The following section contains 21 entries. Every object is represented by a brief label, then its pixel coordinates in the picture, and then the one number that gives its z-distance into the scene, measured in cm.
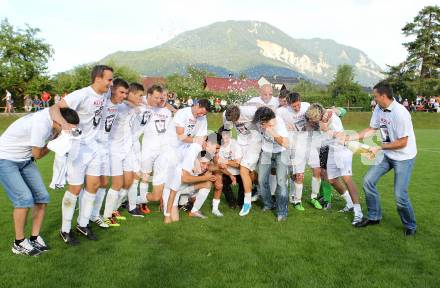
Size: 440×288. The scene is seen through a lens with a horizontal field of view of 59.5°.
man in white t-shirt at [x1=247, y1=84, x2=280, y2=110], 870
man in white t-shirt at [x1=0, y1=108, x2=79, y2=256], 498
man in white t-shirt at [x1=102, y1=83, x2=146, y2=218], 682
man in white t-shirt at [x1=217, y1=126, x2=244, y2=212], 757
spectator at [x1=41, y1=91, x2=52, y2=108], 3881
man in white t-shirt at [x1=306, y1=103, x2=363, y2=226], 723
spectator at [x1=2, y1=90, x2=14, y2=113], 3575
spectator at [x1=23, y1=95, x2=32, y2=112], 3786
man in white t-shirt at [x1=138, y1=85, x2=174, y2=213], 773
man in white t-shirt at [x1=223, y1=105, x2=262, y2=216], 750
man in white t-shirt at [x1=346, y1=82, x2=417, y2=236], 611
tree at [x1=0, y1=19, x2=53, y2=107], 4812
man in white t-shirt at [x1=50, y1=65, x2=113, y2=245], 575
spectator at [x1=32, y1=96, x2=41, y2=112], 3806
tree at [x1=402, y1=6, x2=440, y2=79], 5650
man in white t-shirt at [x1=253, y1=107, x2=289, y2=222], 682
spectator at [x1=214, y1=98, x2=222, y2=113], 3931
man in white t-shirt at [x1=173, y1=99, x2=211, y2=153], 729
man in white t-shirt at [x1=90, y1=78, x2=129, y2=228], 635
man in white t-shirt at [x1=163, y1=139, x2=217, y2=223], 705
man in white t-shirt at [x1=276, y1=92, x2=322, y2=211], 805
